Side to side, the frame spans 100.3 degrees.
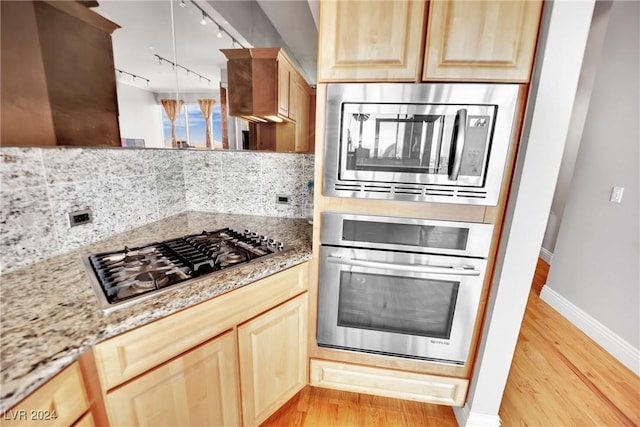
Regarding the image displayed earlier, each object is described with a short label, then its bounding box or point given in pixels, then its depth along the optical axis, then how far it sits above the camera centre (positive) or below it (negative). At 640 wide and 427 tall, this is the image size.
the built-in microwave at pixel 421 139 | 1.04 +0.10
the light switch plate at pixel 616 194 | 1.98 -0.17
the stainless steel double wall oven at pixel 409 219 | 1.06 -0.25
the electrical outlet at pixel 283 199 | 1.82 -0.27
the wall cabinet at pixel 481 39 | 0.97 +0.46
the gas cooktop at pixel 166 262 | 0.87 -0.43
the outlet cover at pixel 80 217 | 1.17 -0.30
